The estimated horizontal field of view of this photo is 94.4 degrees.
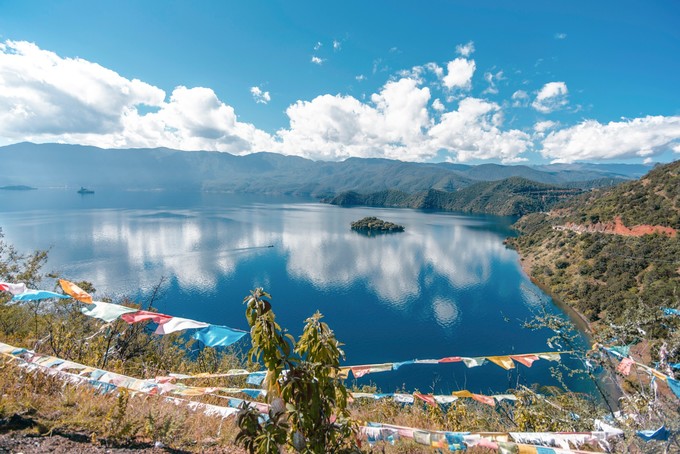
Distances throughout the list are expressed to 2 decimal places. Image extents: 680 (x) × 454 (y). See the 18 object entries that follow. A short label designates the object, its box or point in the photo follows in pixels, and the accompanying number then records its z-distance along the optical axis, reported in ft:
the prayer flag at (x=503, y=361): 31.13
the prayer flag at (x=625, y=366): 20.57
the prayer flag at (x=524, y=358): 32.58
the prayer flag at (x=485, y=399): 26.45
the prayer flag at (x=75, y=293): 23.69
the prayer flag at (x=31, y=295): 24.31
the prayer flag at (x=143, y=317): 23.32
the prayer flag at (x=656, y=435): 12.19
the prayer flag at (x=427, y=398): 24.70
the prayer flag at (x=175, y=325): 23.06
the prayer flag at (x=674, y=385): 16.40
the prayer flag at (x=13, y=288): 25.29
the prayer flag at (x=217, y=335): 22.59
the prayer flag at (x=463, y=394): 25.48
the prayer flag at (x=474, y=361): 31.40
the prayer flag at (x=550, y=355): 31.93
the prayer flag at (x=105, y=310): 23.35
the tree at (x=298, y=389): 8.67
